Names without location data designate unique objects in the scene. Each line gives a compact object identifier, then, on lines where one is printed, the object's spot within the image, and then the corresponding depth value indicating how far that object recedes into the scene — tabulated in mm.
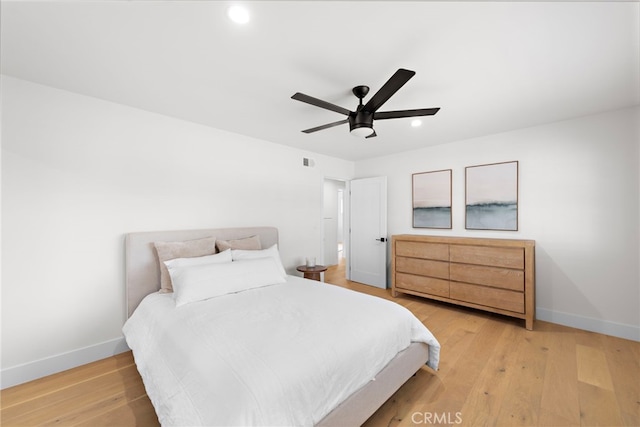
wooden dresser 3004
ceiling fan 1762
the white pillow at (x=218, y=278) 2202
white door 4641
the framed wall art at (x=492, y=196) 3418
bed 1192
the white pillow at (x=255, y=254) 2830
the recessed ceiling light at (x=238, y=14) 1379
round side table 3762
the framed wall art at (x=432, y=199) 4004
